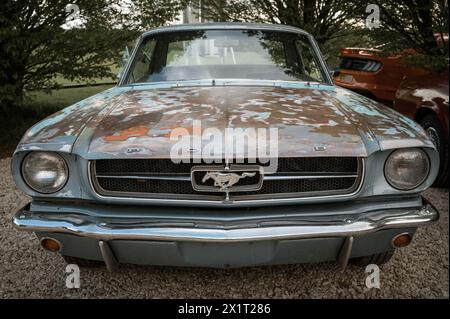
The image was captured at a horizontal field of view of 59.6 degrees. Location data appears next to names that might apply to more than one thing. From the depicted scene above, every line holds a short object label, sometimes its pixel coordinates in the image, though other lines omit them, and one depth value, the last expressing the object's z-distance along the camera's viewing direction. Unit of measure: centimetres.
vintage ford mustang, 173
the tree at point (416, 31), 488
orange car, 615
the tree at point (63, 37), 479
